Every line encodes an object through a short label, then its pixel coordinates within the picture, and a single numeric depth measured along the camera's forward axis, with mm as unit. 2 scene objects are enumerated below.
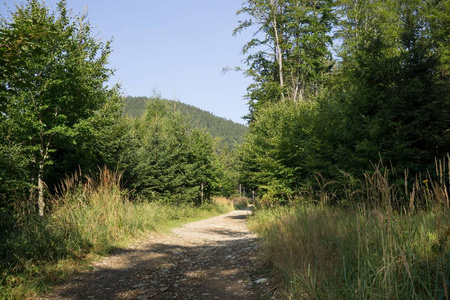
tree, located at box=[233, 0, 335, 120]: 23609
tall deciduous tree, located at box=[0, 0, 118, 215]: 10188
